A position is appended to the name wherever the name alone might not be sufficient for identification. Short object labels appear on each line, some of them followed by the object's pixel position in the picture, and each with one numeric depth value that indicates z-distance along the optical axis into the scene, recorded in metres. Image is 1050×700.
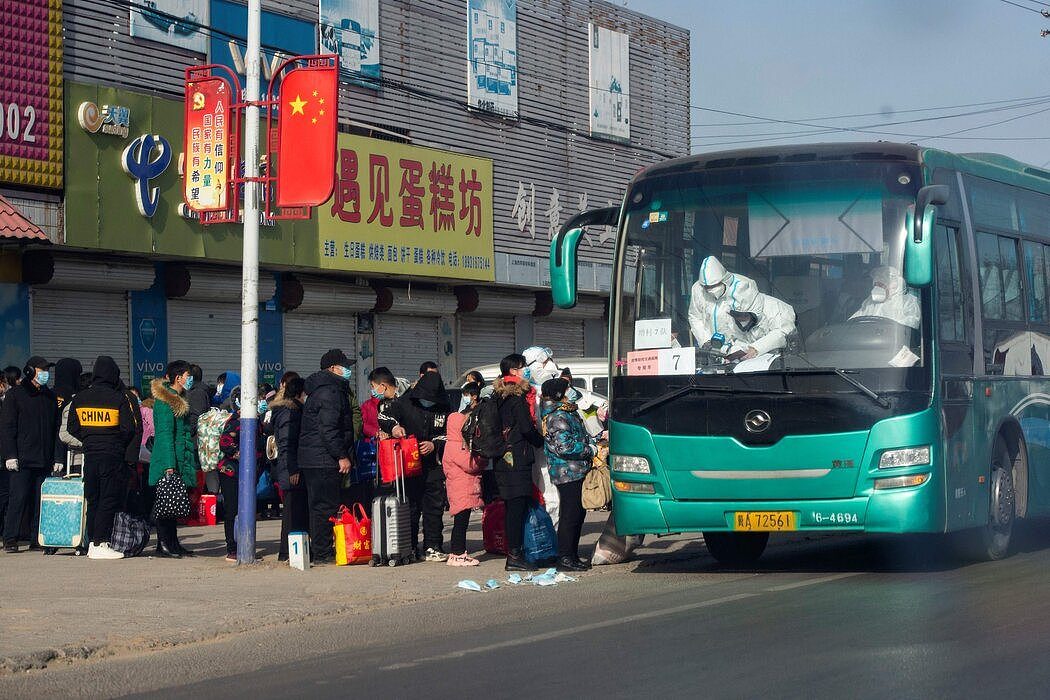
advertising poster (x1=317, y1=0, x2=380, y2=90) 26.08
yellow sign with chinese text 25.86
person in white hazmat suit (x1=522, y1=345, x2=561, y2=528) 16.52
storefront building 21.59
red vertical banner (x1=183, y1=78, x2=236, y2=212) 16.05
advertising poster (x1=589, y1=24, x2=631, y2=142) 33.53
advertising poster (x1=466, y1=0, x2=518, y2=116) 29.98
